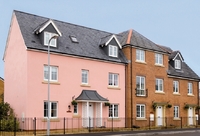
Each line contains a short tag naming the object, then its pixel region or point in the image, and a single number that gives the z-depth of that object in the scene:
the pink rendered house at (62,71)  26.17
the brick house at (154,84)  32.94
